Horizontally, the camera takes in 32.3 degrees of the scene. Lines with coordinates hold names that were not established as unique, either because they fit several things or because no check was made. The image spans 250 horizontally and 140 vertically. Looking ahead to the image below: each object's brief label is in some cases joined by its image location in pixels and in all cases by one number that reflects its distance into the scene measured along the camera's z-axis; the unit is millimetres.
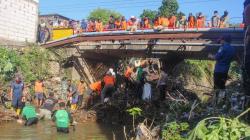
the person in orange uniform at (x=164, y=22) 21325
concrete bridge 17281
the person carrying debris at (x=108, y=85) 19828
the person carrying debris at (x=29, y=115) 16031
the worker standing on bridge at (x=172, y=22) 21347
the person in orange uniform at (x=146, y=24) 22688
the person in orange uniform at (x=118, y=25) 23625
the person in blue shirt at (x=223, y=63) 11250
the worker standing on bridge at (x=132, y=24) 21000
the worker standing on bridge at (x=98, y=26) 24150
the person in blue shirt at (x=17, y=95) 18172
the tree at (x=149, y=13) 57862
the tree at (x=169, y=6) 57938
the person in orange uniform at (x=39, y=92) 20781
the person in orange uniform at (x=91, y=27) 24727
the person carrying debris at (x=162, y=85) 16656
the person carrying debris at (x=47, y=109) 18031
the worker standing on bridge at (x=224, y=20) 19328
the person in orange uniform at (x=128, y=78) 20750
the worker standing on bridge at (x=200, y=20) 20216
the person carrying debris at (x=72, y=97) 20922
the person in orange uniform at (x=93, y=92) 21891
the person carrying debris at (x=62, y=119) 14422
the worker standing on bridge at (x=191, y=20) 20875
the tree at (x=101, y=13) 65019
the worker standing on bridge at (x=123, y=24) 22953
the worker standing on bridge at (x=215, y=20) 19586
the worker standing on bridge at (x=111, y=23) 24191
